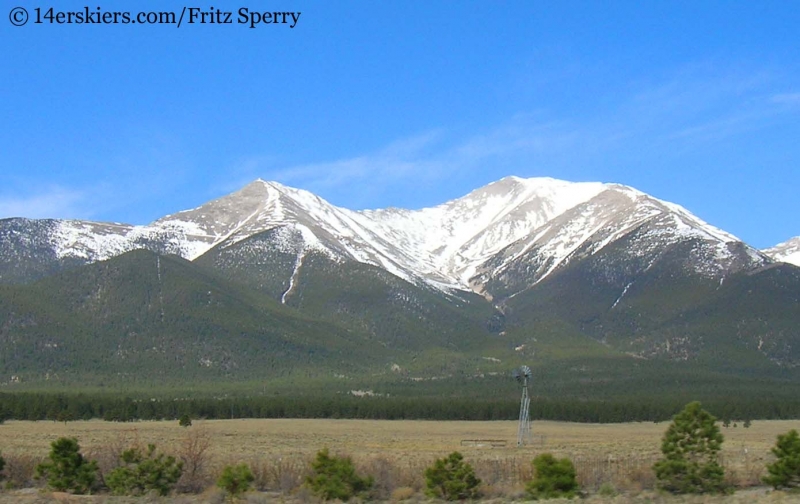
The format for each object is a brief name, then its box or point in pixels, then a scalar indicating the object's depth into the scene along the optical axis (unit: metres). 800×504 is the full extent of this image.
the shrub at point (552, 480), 47.31
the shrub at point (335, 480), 49.19
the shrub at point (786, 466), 46.00
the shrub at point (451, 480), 48.97
